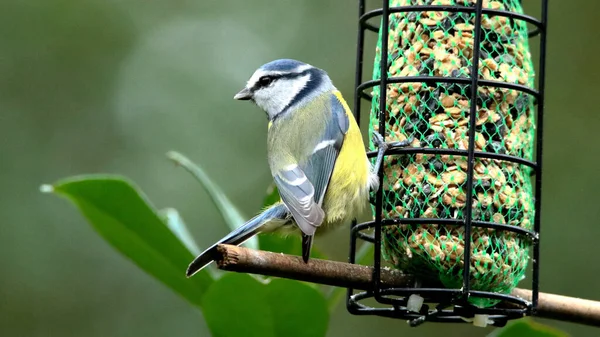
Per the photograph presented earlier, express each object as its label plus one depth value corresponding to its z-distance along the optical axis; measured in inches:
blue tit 266.7
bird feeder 255.8
